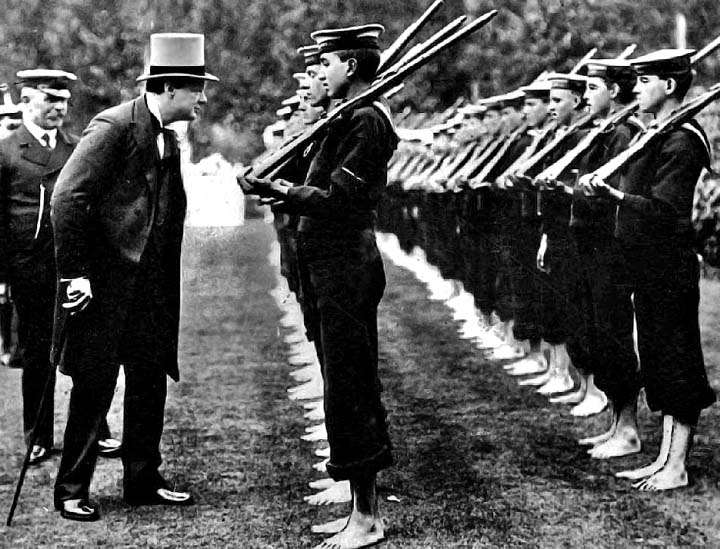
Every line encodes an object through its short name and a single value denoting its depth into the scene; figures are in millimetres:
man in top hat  6195
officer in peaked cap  7707
